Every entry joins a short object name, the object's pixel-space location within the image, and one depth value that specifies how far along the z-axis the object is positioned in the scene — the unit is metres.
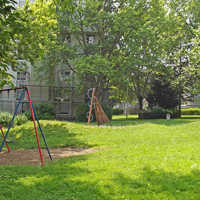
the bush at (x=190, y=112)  39.56
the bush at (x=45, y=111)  26.30
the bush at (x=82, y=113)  25.95
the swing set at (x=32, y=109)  8.12
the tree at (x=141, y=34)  24.92
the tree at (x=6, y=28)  7.52
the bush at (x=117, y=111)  45.75
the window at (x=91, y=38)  30.78
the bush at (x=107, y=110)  25.94
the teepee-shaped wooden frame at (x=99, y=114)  18.03
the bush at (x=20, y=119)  19.12
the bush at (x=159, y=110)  30.82
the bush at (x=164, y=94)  31.89
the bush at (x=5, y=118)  20.04
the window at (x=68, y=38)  28.47
